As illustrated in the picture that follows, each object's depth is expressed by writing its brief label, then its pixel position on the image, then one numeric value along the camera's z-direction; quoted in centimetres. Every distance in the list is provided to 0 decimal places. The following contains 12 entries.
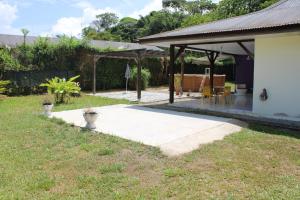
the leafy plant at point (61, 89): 1036
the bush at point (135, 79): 1685
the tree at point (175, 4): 5005
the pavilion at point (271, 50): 742
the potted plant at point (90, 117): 628
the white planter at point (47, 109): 792
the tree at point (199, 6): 4648
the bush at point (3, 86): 1136
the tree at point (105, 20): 6475
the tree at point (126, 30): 4596
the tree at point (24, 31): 1547
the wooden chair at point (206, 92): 1117
